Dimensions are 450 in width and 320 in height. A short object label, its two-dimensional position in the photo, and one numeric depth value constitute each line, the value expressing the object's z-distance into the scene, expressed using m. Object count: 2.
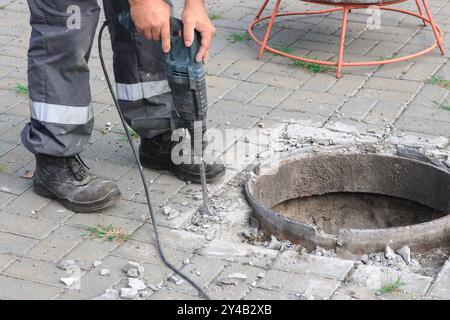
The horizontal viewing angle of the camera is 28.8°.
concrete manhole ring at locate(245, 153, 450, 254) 4.10
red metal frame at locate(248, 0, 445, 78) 5.07
